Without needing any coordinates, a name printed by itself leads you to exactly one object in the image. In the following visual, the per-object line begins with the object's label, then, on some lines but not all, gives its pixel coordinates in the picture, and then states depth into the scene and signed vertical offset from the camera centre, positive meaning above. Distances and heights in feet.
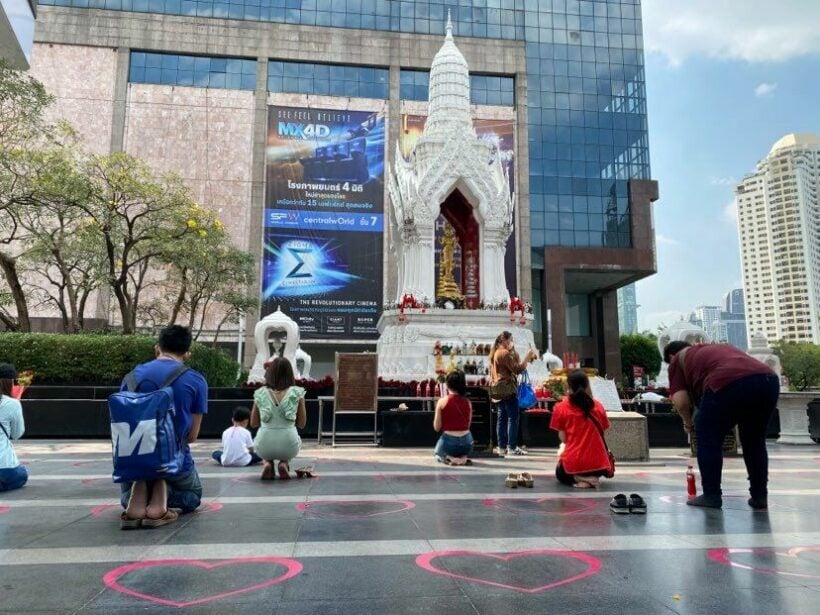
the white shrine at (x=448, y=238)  60.08 +16.96
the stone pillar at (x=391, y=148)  127.54 +53.43
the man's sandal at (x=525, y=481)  21.36 -3.28
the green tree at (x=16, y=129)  53.83 +24.90
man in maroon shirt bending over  17.37 -0.44
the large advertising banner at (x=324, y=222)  123.24 +34.55
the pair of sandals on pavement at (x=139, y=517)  14.97 -3.29
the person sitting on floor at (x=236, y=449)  27.48 -2.91
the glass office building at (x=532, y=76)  136.67 +73.80
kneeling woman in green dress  23.26 -1.26
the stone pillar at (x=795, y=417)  44.16 -1.98
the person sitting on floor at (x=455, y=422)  27.99 -1.61
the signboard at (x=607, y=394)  34.87 -0.30
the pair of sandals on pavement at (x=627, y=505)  16.76 -3.23
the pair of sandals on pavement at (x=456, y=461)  27.99 -3.40
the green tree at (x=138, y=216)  65.62 +20.35
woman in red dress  21.80 -1.69
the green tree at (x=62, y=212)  57.72 +18.11
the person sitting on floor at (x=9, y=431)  20.51 -1.65
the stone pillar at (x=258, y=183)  125.39 +43.92
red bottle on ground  19.06 -3.00
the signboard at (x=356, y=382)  39.65 +0.32
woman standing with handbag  30.48 +0.46
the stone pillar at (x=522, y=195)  137.49 +44.73
